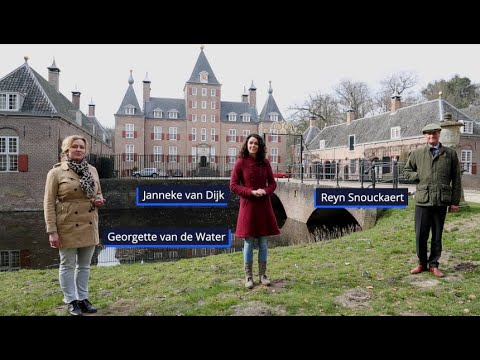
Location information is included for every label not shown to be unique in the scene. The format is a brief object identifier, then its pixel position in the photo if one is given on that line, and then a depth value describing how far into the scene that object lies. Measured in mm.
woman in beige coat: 3279
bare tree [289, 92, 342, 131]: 43469
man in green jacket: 4211
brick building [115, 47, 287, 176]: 41438
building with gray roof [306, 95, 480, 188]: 24516
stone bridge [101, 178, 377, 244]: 12211
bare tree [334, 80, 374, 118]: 42625
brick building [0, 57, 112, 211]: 19672
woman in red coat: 4016
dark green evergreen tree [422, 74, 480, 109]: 37812
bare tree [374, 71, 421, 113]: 42219
